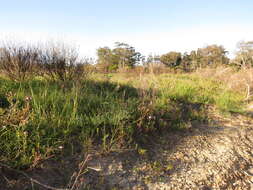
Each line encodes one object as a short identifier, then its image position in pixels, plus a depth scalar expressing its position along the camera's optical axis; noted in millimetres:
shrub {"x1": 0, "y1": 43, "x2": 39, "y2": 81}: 3783
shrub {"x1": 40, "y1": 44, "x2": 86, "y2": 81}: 4117
